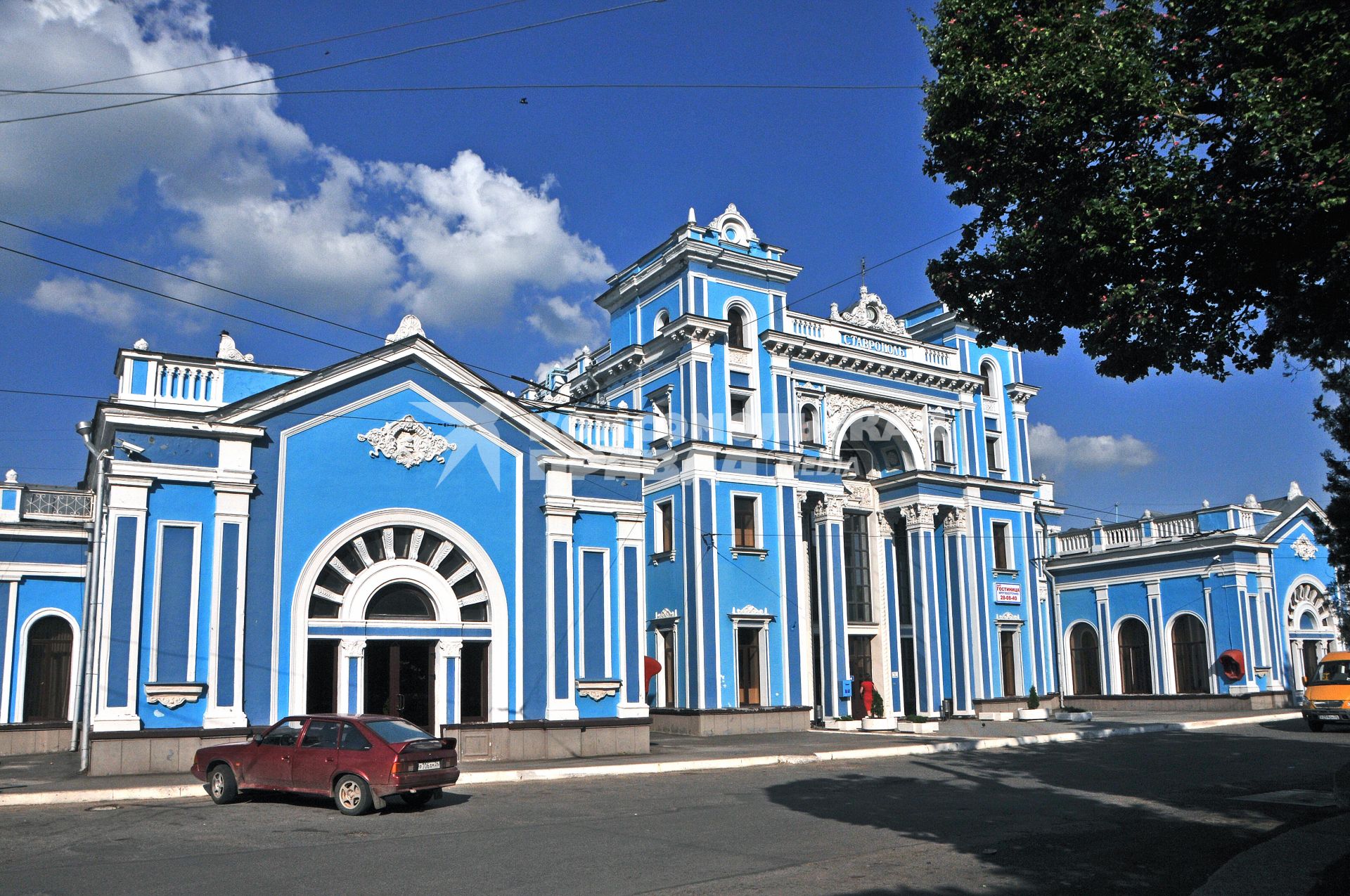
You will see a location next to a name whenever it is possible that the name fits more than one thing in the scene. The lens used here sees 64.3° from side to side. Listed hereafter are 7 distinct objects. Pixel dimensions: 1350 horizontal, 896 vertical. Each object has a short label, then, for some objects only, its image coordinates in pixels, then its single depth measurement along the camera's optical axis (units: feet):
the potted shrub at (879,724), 100.17
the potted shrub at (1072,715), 110.01
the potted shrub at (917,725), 98.05
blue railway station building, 65.41
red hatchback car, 45.73
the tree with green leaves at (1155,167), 28.45
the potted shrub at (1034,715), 116.06
